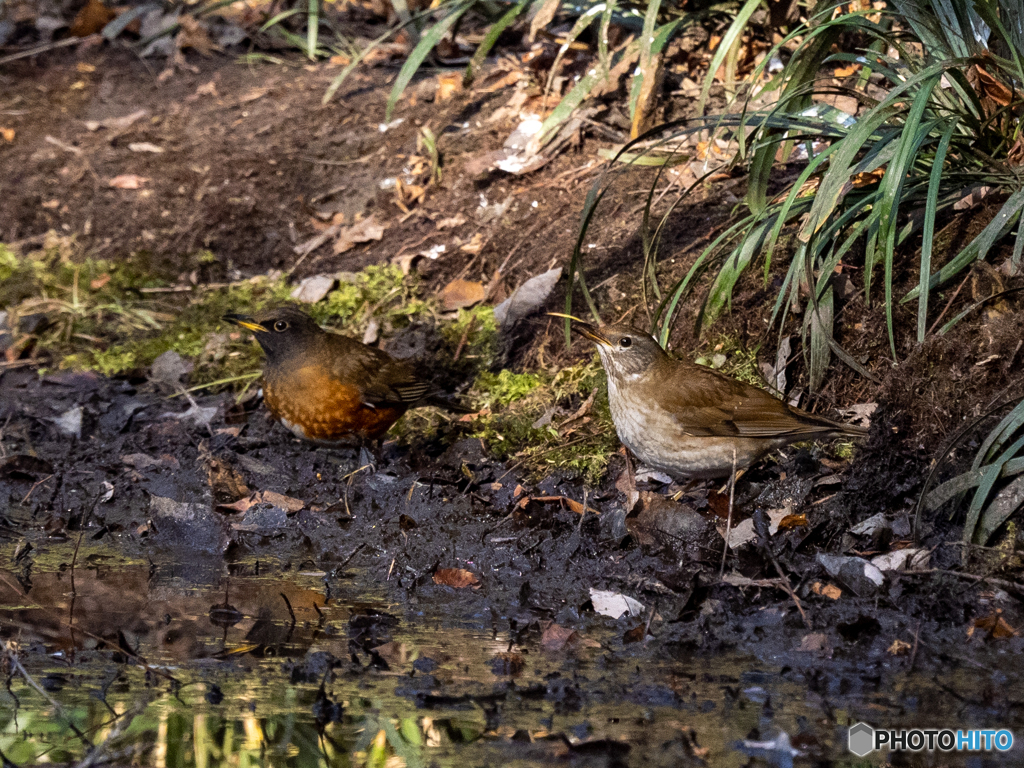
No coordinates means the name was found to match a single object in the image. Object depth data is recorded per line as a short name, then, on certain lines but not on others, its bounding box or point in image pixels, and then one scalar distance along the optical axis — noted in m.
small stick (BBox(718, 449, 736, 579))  7.66
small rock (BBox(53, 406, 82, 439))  12.01
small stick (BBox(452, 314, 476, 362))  12.16
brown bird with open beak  8.90
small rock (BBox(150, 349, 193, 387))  13.09
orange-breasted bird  10.90
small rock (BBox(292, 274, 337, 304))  13.49
